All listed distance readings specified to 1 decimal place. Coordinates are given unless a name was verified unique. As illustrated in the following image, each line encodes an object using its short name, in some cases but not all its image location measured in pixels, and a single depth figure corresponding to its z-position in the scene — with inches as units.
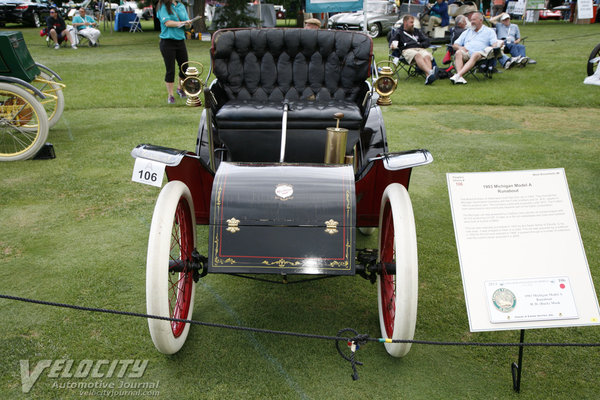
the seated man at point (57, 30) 639.4
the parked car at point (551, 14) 999.0
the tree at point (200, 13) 754.2
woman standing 293.4
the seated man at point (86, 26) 655.9
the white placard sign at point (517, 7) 960.5
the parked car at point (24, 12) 881.5
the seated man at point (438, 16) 582.6
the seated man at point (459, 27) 443.5
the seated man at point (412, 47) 384.8
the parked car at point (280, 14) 1295.5
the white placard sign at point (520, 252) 83.7
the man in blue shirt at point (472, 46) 379.6
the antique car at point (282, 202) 92.2
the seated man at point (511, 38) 450.6
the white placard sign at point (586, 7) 483.8
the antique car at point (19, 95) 202.5
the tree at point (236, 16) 697.6
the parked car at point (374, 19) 760.3
